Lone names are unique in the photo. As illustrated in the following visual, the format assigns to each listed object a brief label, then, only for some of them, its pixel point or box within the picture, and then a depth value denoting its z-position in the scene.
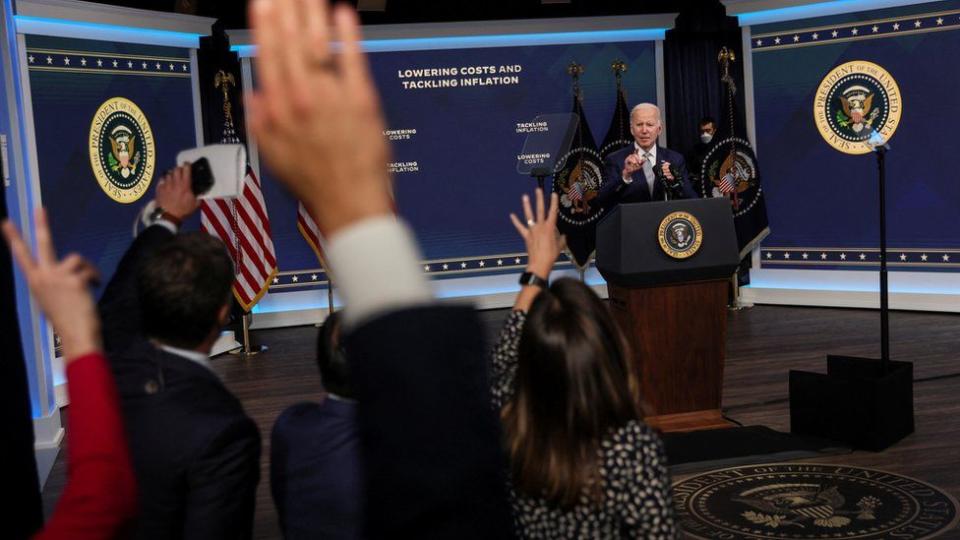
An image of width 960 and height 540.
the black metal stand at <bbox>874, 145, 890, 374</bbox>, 4.23
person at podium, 4.96
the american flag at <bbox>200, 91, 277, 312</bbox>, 7.64
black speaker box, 4.33
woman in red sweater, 1.03
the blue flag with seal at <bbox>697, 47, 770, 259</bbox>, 8.48
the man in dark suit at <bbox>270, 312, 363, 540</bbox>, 1.91
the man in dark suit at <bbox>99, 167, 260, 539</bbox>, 1.61
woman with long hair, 1.52
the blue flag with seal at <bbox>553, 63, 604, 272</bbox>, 8.89
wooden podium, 4.52
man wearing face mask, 8.50
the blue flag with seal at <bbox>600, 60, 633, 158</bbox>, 8.98
